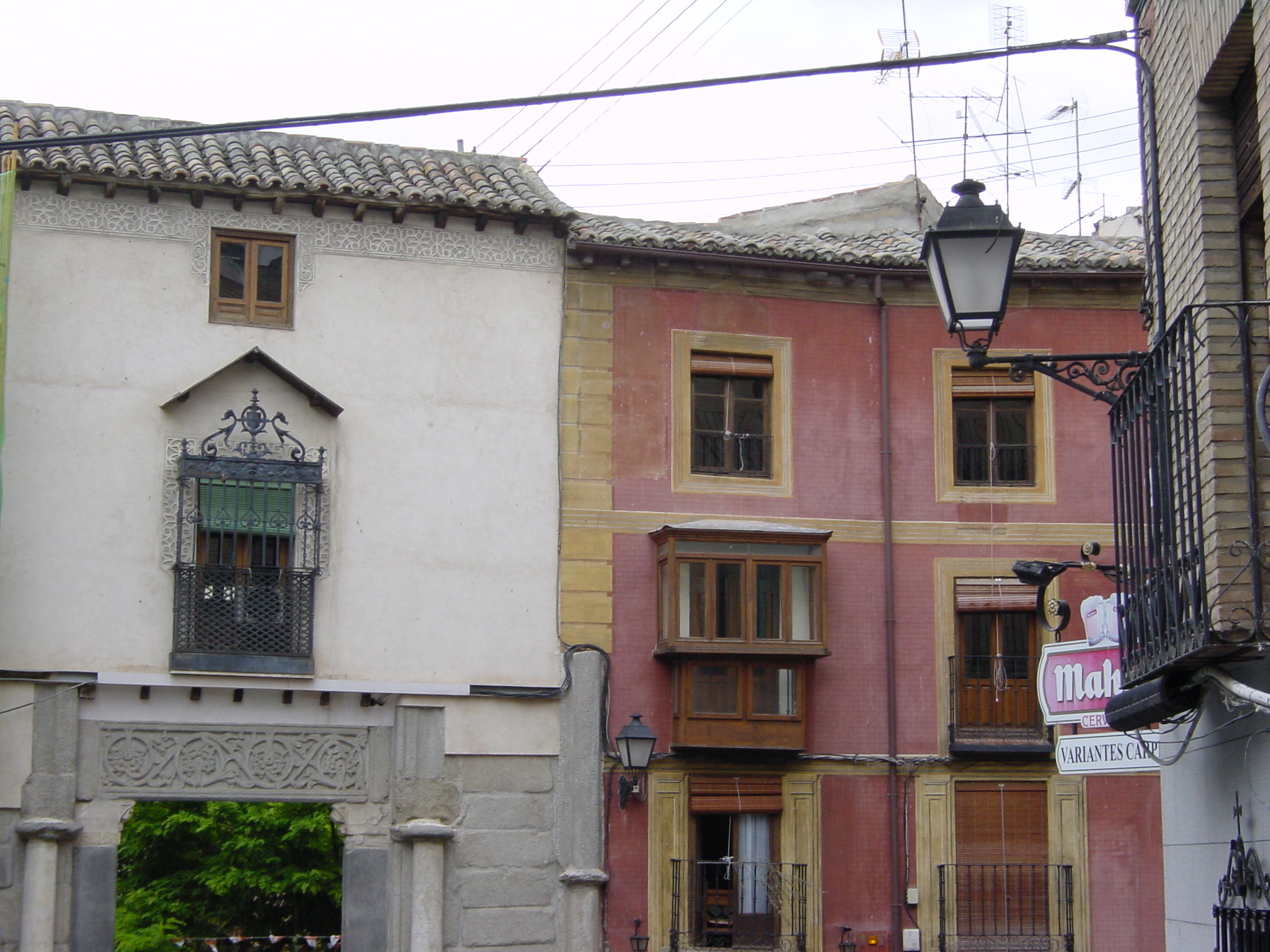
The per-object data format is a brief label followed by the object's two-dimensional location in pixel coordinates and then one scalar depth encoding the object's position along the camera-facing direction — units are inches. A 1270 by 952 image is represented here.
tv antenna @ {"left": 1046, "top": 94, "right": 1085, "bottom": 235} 886.4
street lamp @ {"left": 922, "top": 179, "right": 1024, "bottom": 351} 300.5
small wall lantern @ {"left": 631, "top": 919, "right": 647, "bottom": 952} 663.1
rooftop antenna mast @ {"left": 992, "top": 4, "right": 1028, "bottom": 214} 759.1
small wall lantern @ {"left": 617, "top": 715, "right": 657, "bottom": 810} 657.6
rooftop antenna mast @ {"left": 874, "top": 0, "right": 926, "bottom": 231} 743.1
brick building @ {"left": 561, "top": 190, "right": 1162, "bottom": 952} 682.8
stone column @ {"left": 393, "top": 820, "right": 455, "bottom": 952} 641.0
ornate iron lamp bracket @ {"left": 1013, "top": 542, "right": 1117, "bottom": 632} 363.3
